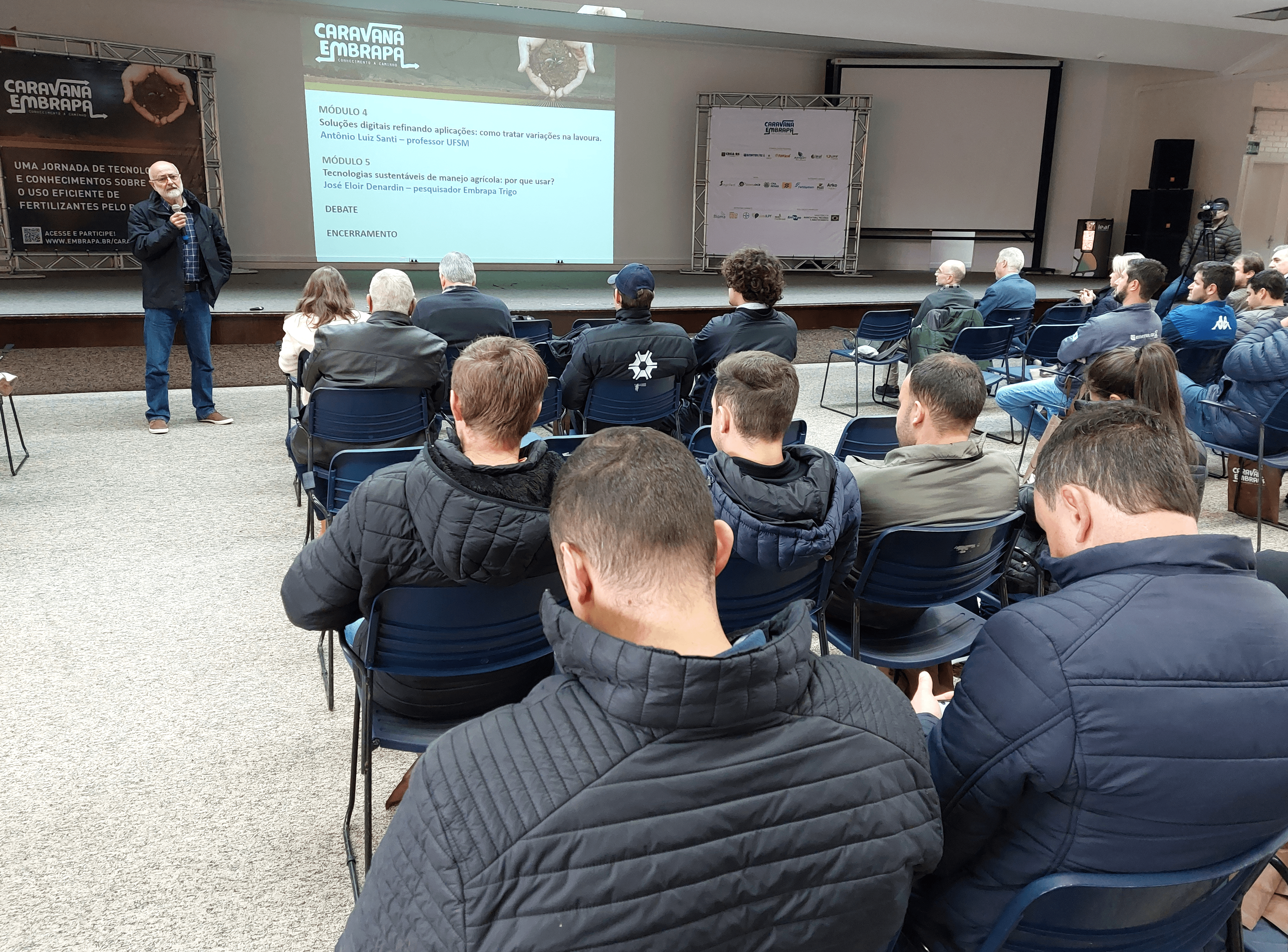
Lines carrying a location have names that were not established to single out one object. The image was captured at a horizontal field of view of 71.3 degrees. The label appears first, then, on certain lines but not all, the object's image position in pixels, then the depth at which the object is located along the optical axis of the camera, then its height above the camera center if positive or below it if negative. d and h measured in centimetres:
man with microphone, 534 -16
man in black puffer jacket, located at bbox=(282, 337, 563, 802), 165 -51
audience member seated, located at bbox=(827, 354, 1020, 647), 224 -52
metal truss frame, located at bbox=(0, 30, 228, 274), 818 +125
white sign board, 1100 +93
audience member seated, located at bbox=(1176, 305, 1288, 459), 397 -54
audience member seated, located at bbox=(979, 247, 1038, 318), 666 -24
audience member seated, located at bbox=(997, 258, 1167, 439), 482 -40
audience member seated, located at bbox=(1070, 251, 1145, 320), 609 -24
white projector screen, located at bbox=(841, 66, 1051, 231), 1186 +146
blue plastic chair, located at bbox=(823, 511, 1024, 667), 214 -78
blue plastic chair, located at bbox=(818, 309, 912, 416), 673 -53
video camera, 868 +51
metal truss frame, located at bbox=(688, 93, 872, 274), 1113 +119
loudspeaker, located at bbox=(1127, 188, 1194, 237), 1194 +68
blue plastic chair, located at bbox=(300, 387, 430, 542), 347 -65
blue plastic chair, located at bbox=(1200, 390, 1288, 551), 384 -72
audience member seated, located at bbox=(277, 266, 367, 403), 448 -32
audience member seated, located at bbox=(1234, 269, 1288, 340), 500 -17
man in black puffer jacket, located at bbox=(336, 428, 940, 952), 76 -47
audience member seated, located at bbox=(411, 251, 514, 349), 455 -33
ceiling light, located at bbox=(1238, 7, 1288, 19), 880 +242
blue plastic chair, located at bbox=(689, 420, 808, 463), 348 -72
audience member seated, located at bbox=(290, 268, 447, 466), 357 -41
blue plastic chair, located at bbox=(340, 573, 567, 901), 171 -75
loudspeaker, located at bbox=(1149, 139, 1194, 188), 1189 +129
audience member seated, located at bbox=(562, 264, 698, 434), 424 -44
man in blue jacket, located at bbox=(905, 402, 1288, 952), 101 -52
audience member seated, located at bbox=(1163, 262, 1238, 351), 496 -27
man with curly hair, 450 -32
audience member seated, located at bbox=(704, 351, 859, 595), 201 -52
